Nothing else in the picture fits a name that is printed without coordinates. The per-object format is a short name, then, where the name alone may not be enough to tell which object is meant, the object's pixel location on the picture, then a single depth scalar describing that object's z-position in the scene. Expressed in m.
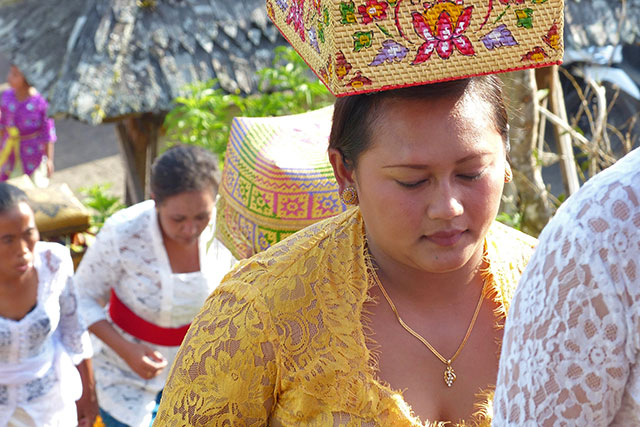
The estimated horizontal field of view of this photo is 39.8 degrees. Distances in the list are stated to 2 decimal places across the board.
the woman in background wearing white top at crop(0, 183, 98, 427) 3.64
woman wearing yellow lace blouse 1.72
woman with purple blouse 7.58
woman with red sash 3.75
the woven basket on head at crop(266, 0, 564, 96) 1.59
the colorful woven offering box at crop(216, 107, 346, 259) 2.71
